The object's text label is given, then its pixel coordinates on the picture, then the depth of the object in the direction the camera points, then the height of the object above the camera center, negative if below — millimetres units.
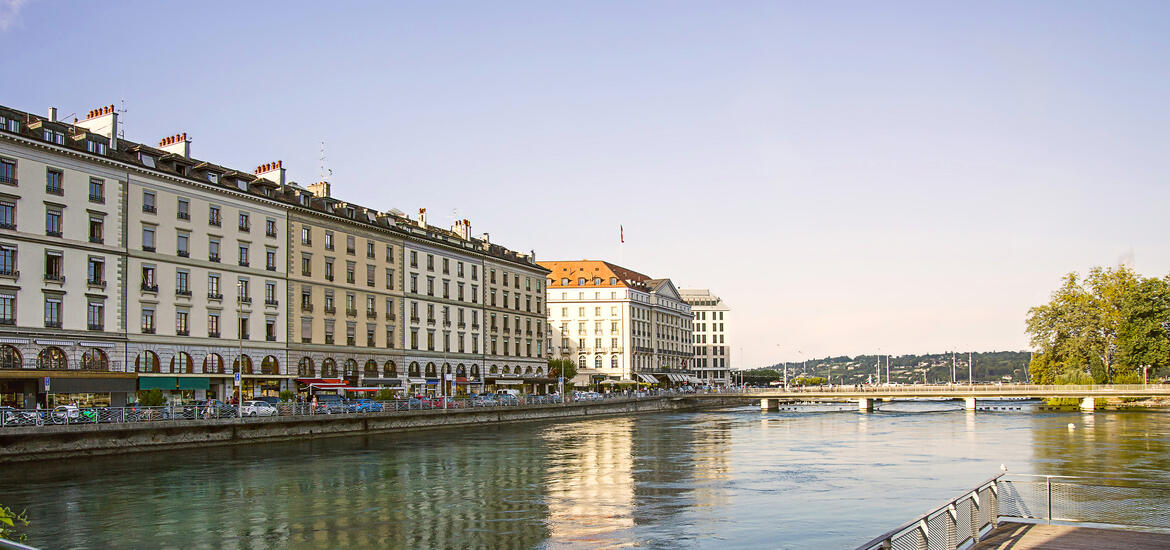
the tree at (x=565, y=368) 129150 -4784
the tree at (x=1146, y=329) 108938 -479
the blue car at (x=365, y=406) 68688 -5120
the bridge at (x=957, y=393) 99538 -7735
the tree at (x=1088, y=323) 113750 +345
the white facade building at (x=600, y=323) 160750 +1756
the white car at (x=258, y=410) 59844 -4583
